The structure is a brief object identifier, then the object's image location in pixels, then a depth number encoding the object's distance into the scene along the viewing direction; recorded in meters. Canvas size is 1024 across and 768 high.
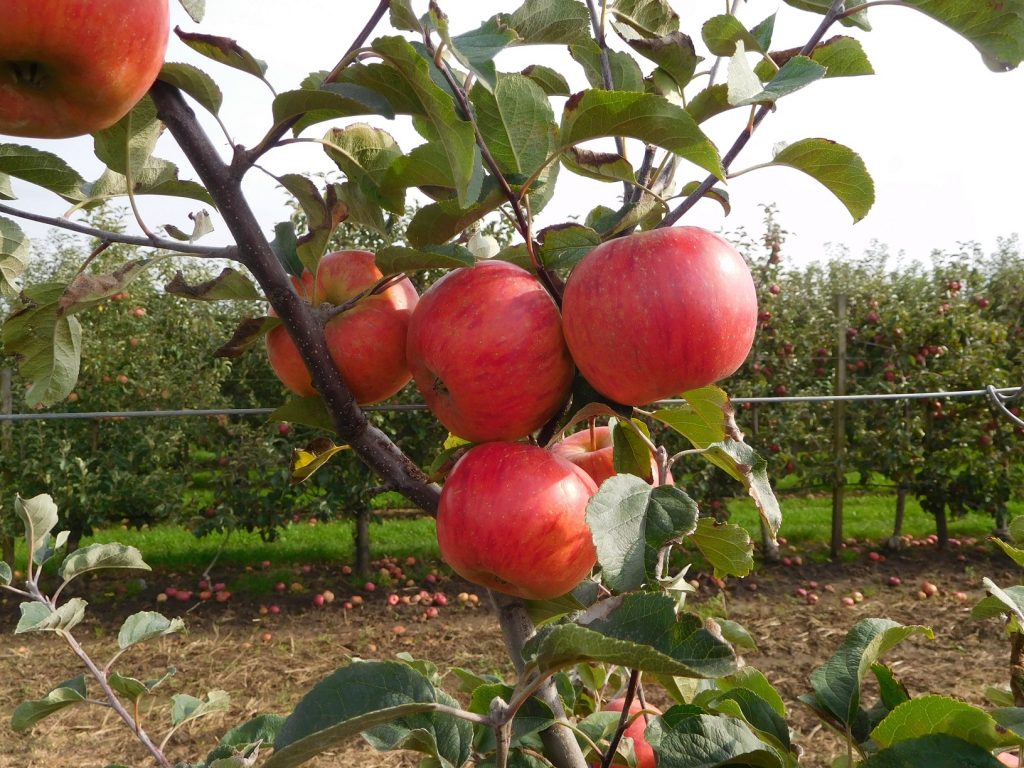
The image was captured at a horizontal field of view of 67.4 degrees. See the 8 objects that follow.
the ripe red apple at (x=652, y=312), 0.54
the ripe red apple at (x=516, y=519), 0.58
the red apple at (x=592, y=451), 0.73
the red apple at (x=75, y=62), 0.41
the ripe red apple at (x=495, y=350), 0.58
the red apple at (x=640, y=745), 0.85
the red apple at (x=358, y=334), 0.64
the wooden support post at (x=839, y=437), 5.07
